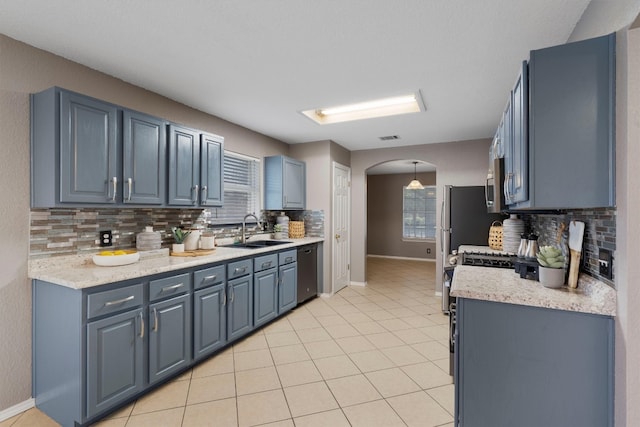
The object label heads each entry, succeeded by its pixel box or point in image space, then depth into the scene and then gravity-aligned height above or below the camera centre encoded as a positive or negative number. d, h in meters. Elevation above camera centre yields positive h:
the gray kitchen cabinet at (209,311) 2.52 -0.86
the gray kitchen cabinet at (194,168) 2.74 +0.42
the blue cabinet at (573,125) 1.33 +0.40
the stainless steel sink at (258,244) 3.81 -0.42
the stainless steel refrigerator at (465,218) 4.03 -0.08
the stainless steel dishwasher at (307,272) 4.15 -0.86
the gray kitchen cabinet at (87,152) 1.98 +0.42
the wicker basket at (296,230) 4.69 -0.28
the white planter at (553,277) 1.60 -0.34
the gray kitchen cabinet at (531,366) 1.36 -0.73
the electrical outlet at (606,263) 1.37 -0.23
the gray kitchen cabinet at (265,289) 3.26 -0.86
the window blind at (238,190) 3.84 +0.29
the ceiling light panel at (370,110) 3.29 +1.20
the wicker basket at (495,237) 3.60 -0.30
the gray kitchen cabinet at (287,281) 3.70 -0.87
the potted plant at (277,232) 4.48 -0.30
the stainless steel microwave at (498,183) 2.14 +0.20
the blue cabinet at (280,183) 4.33 +0.41
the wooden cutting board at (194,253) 2.81 -0.39
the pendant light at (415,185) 6.86 +0.61
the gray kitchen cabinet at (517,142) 1.53 +0.39
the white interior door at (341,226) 4.90 -0.24
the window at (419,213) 8.07 -0.03
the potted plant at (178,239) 2.87 -0.27
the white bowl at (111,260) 2.21 -0.35
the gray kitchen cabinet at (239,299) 2.89 -0.86
